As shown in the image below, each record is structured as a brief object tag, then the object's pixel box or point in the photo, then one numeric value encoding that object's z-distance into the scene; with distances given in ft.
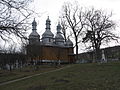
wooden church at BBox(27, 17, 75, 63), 182.50
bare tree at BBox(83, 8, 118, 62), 138.31
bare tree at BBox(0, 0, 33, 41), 38.50
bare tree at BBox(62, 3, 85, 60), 159.12
